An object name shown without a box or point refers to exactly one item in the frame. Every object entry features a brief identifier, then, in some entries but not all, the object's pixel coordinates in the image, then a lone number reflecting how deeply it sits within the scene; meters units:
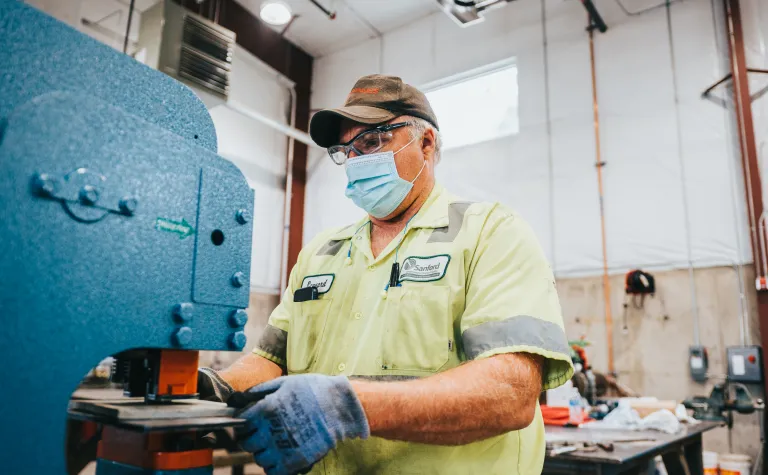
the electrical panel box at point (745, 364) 3.75
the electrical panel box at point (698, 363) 3.94
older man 0.79
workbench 1.78
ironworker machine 0.59
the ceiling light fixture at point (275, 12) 4.37
